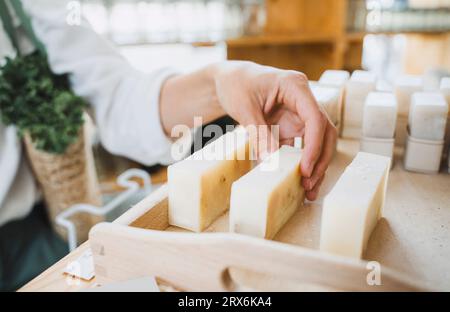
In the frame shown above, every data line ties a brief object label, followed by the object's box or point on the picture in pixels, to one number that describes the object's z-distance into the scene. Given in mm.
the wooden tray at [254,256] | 394
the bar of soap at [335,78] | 868
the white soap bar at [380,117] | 734
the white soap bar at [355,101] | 846
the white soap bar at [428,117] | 711
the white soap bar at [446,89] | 786
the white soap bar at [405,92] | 836
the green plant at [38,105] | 912
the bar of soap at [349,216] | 465
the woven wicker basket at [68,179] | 980
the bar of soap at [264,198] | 506
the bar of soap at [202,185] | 554
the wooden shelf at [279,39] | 1778
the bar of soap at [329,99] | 749
